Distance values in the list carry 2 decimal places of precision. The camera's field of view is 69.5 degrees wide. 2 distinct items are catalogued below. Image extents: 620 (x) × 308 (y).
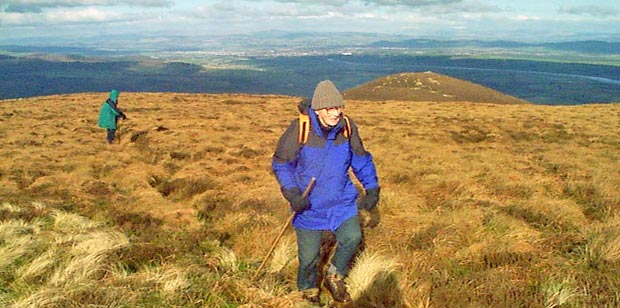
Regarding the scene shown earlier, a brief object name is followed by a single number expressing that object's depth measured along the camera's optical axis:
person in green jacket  16.48
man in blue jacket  4.43
